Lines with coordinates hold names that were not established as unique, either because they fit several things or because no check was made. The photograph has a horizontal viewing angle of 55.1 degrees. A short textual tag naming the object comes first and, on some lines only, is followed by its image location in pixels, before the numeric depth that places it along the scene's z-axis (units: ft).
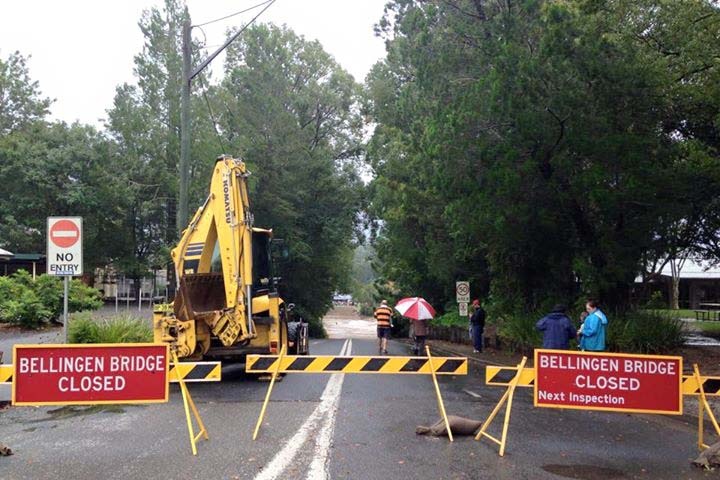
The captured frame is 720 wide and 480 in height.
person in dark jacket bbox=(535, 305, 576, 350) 36.57
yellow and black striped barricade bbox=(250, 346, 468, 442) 27.81
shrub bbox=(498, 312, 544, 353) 67.10
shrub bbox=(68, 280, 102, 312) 77.51
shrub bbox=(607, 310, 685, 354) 55.62
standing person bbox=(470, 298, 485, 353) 72.13
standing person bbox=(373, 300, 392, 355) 64.90
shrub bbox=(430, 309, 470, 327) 97.57
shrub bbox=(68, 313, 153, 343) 52.08
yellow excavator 41.68
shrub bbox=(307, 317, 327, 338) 154.22
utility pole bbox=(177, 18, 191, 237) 52.65
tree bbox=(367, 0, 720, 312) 50.60
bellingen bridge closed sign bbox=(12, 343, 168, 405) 24.62
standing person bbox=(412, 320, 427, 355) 62.16
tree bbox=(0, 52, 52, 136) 173.37
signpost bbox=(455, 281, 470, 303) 88.58
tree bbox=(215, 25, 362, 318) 125.39
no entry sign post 40.27
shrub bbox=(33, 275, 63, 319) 73.20
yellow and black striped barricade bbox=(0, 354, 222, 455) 25.98
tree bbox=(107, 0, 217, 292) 139.74
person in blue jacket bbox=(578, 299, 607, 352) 37.27
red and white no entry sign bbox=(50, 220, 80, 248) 40.37
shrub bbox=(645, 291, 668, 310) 73.62
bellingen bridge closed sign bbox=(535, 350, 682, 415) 25.70
